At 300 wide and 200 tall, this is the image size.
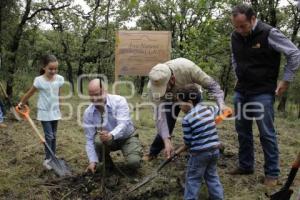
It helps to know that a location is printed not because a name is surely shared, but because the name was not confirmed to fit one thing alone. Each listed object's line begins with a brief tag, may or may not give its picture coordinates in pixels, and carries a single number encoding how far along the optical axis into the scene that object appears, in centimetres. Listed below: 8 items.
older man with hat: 323
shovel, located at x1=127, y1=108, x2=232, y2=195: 311
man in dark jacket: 324
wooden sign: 658
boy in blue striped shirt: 288
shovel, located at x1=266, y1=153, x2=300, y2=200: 216
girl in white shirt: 405
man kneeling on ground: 340
